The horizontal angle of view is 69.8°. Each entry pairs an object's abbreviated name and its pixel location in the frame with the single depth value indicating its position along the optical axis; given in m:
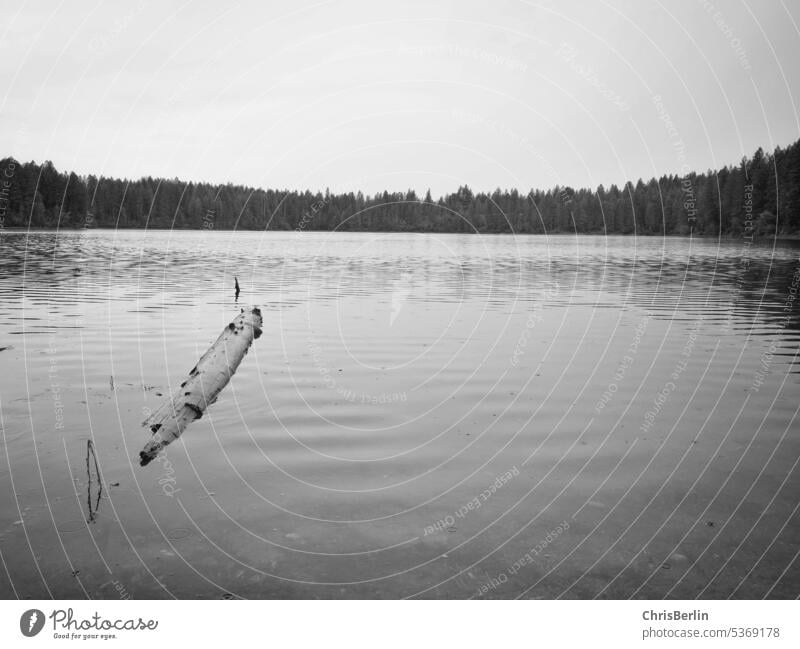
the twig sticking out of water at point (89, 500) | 6.44
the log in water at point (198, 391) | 8.69
